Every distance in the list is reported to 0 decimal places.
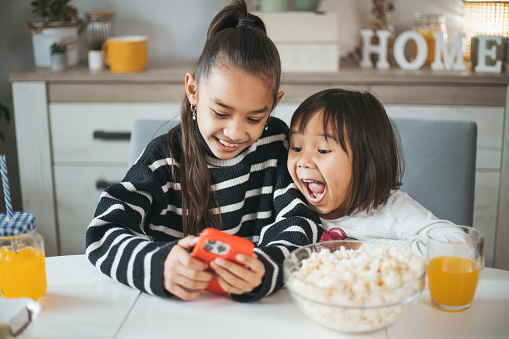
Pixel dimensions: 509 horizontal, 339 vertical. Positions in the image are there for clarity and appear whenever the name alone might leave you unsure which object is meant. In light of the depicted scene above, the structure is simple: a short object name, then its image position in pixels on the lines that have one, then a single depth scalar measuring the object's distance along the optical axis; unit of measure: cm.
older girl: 99
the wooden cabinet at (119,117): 225
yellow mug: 237
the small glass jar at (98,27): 255
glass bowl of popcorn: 82
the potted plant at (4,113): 257
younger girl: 128
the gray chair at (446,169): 149
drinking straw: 99
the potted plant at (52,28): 247
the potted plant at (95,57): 246
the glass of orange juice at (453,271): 93
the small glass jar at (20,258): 93
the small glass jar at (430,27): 245
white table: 88
